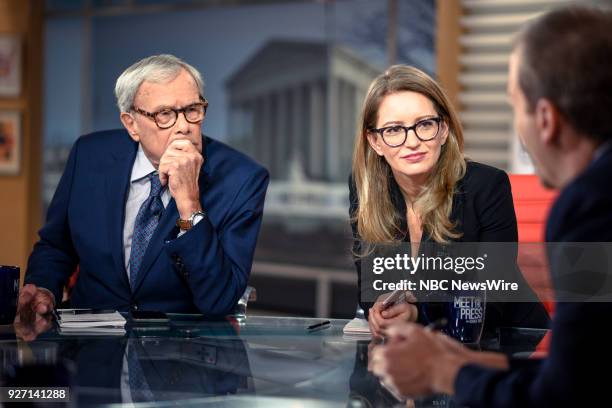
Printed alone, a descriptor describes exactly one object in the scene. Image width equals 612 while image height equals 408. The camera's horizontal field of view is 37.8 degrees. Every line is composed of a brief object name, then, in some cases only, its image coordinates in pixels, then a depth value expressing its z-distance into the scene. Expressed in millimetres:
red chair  2834
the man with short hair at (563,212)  1174
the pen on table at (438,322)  1446
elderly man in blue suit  2506
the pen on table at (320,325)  2256
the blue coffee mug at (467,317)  2041
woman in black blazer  2553
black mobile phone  2320
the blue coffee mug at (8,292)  2213
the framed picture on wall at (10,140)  7473
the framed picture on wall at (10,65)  7457
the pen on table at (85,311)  2248
